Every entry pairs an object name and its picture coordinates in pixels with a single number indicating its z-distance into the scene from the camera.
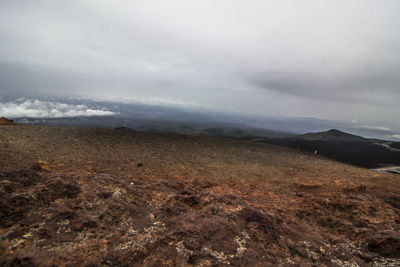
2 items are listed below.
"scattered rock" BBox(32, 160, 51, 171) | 7.11
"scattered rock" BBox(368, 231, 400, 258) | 3.99
